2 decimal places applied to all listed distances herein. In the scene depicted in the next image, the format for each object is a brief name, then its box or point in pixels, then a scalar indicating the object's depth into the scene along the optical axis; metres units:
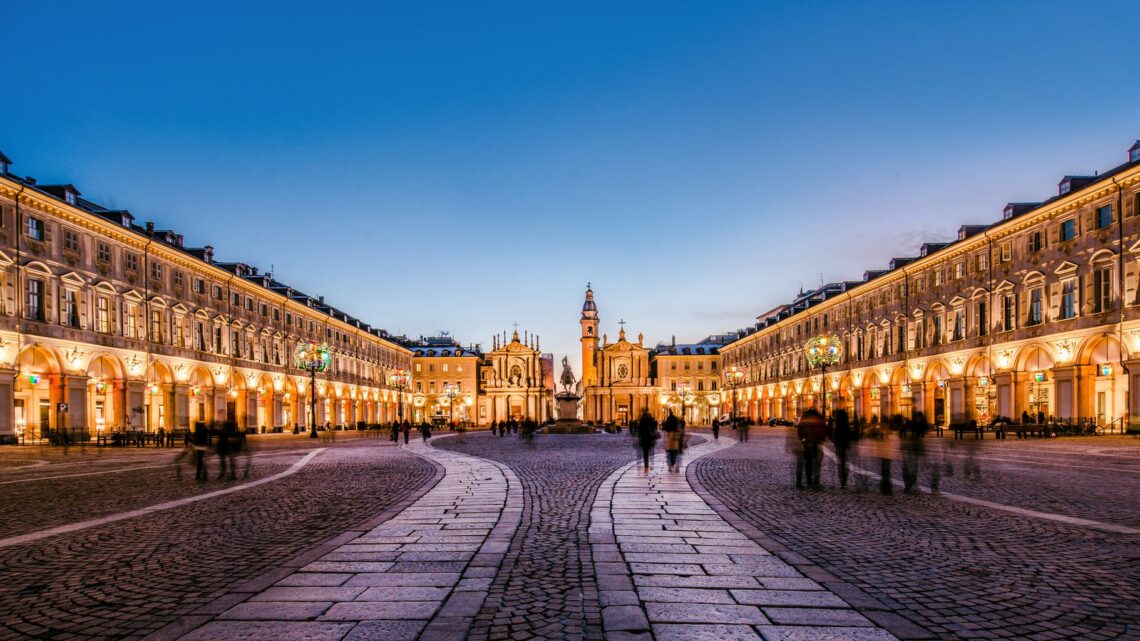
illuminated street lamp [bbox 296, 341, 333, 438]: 51.53
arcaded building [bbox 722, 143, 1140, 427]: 40.47
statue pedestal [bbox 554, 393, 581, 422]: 76.94
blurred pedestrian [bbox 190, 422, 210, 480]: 20.48
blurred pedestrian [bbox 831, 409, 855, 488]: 17.97
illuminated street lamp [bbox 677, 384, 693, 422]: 114.70
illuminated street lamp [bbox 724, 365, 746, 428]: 72.88
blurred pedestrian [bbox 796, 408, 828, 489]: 17.25
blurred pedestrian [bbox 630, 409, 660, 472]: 23.00
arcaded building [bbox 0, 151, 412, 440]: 41.50
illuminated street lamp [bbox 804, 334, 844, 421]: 43.09
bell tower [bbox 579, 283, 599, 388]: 156.00
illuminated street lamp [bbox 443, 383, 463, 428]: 112.38
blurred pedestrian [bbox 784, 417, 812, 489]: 17.61
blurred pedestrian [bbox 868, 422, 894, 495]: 16.42
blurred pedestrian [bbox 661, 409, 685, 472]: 23.03
